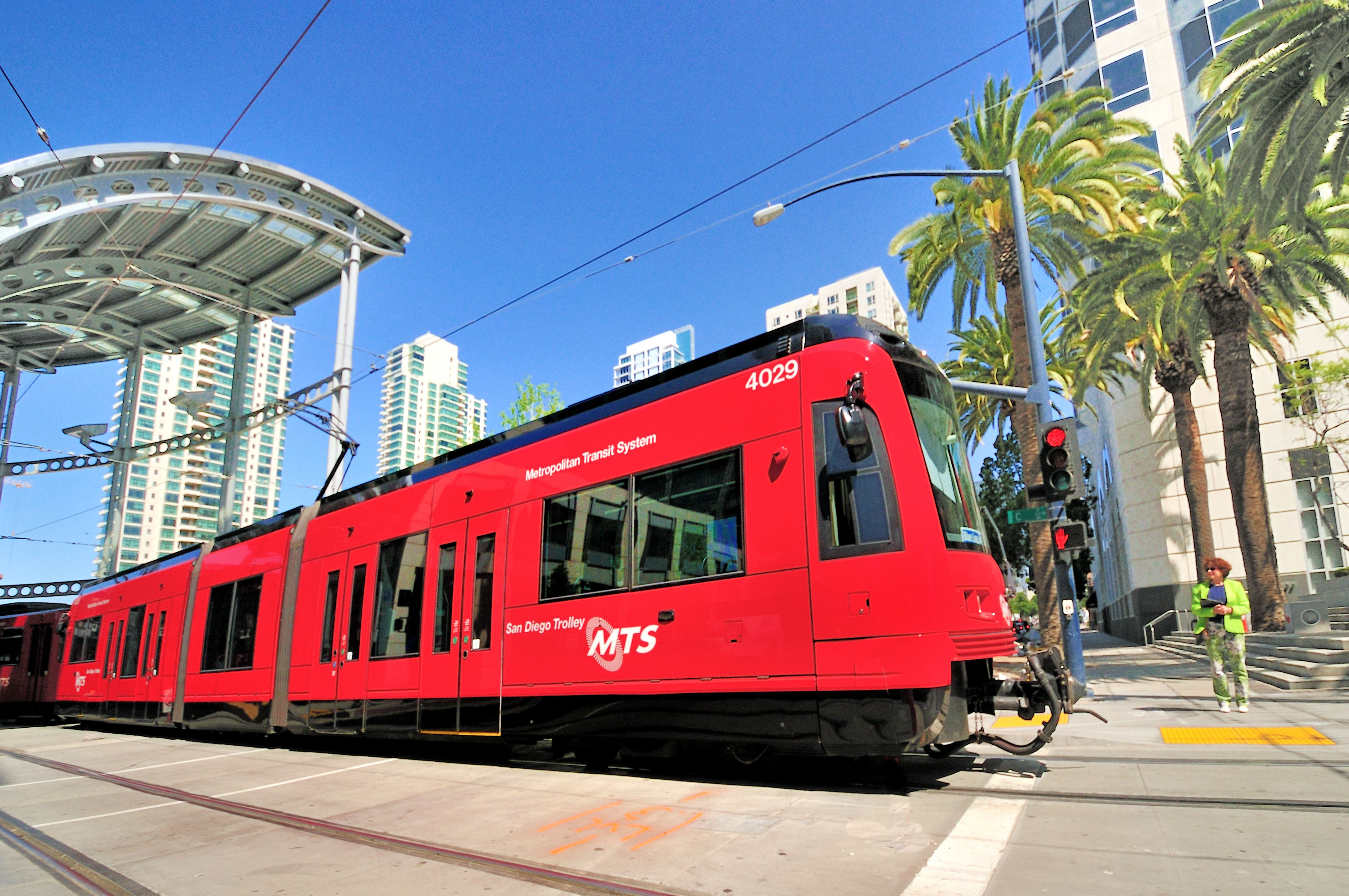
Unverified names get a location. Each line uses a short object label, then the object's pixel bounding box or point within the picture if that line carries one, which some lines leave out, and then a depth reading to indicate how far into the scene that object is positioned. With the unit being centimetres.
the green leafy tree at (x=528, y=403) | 3052
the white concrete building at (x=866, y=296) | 11306
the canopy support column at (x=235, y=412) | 3494
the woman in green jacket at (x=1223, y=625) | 1010
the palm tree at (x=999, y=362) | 2472
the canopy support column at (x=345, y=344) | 2378
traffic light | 912
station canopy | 2286
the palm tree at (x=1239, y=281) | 1859
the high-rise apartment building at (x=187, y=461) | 12394
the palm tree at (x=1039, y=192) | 1747
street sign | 986
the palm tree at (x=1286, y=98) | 1184
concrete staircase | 1246
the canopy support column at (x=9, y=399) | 4216
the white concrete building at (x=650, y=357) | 16625
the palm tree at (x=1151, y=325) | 1925
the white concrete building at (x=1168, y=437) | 2702
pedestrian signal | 938
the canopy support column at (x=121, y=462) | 3997
